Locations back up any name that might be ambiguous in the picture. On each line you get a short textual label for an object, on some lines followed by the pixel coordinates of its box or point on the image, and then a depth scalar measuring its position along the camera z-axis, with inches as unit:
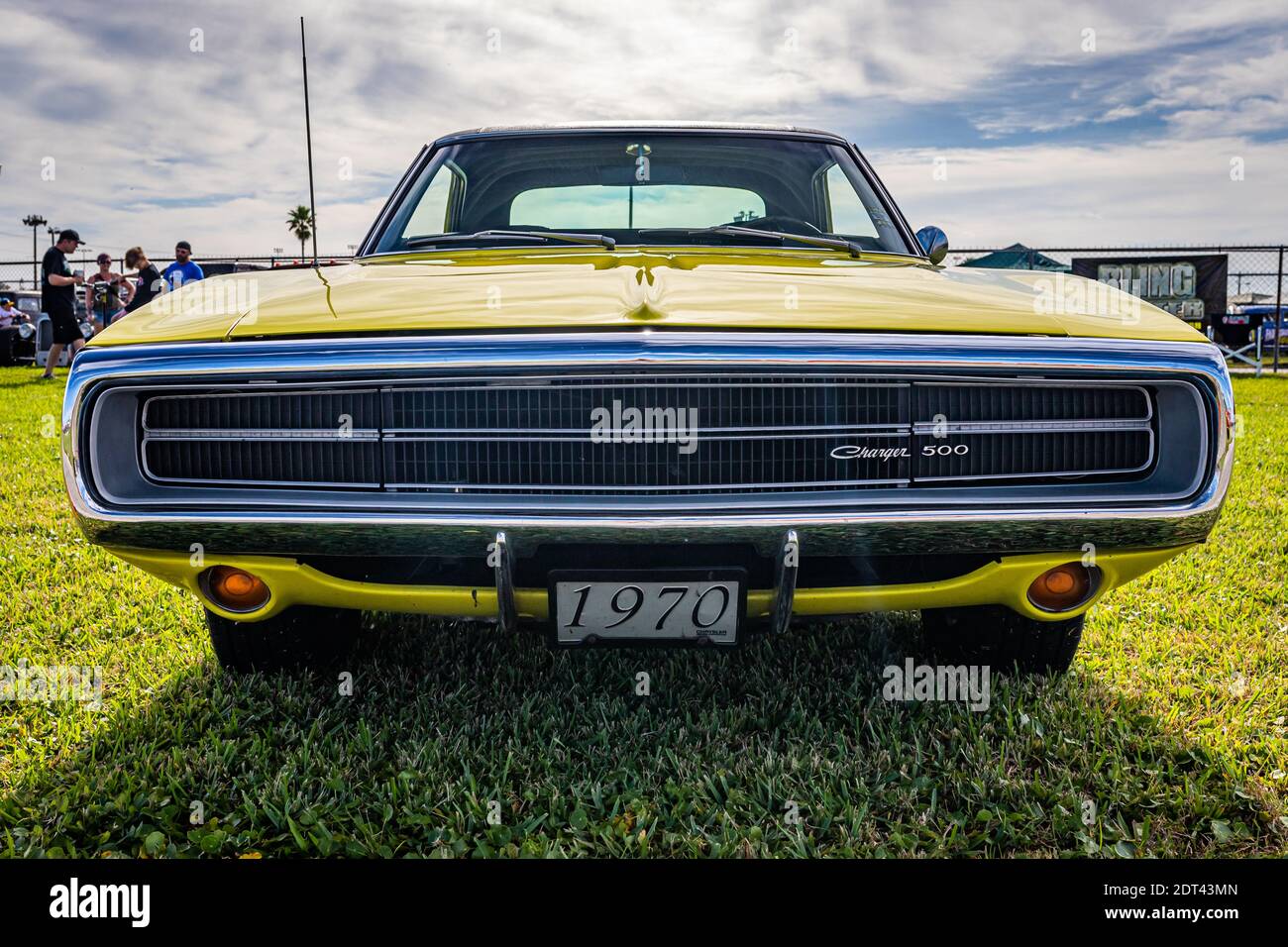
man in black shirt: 450.0
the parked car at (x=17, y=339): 621.4
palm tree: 2263.8
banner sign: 546.0
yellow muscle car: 72.4
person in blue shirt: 401.4
